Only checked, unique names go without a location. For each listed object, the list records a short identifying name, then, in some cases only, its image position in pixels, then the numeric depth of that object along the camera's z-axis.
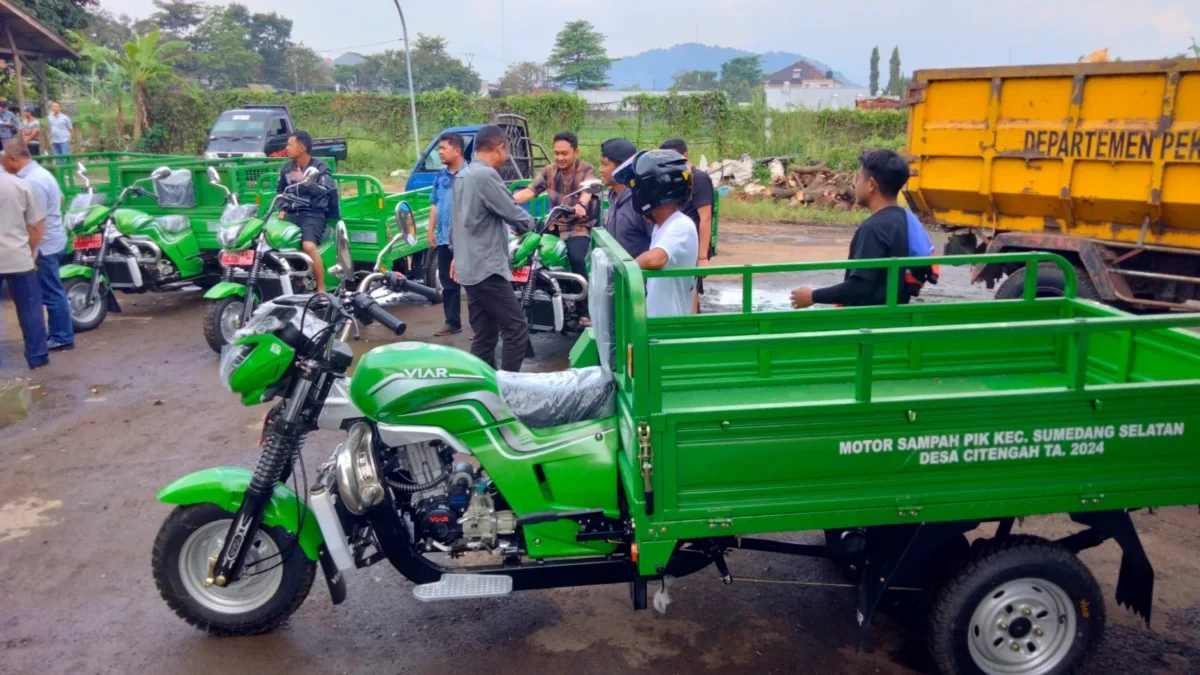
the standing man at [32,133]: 14.50
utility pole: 21.22
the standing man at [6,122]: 13.27
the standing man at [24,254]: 7.34
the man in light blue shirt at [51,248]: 7.90
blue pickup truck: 13.05
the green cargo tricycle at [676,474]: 3.07
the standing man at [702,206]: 7.06
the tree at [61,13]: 25.97
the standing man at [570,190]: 7.93
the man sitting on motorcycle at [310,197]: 8.67
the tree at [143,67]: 26.03
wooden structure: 17.84
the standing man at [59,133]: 19.80
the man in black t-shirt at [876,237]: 4.33
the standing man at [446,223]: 7.84
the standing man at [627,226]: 6.10
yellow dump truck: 7.14
